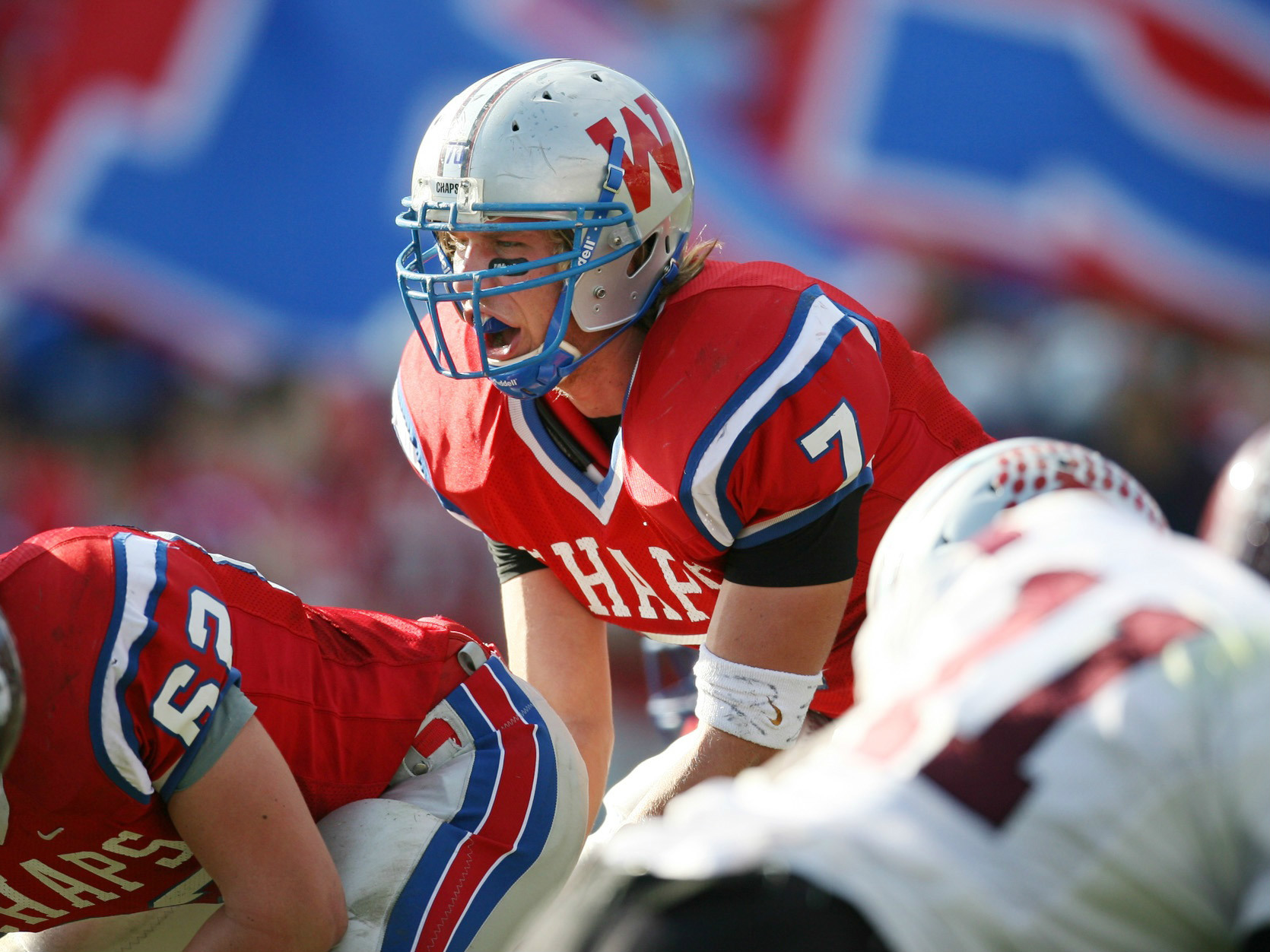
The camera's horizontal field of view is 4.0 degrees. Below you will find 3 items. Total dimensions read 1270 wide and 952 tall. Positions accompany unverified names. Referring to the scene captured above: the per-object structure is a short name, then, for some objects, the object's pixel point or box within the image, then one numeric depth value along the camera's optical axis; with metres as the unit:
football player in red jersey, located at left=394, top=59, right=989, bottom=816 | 17.27
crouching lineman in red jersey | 16.97
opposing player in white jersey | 15.53
